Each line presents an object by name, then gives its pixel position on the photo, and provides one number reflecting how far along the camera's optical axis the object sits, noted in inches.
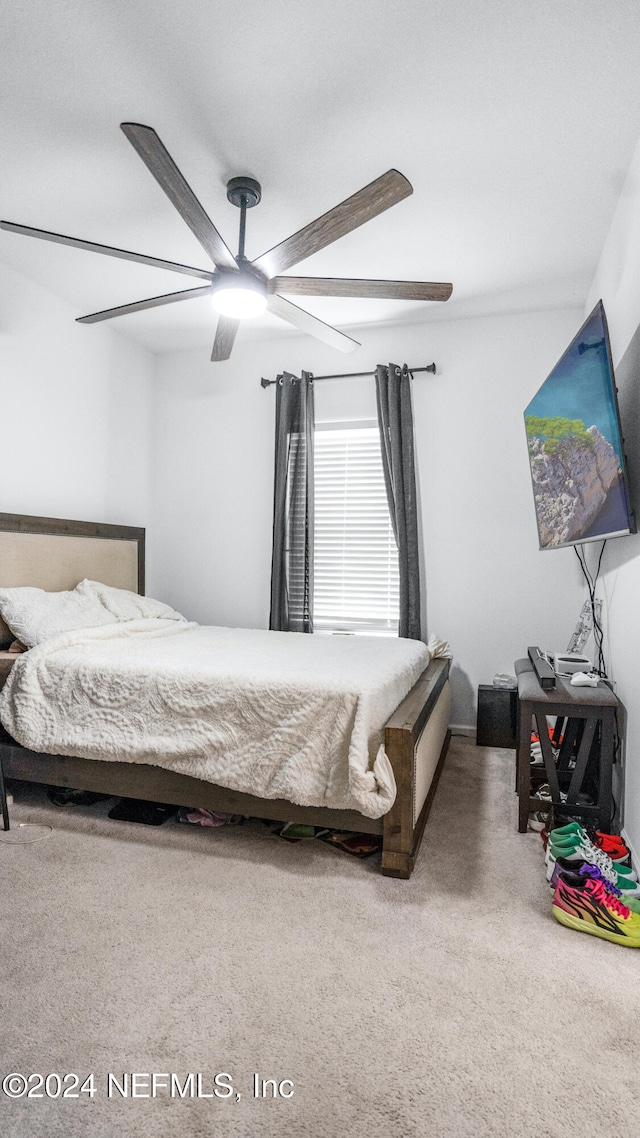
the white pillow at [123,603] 144.9
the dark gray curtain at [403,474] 160.6
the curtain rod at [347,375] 163.6
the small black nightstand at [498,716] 148.5
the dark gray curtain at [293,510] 169.9
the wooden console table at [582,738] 94.8
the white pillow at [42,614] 120.8
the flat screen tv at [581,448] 91.2
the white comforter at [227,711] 87.3
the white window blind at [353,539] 171.0
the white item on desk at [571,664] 112.2
